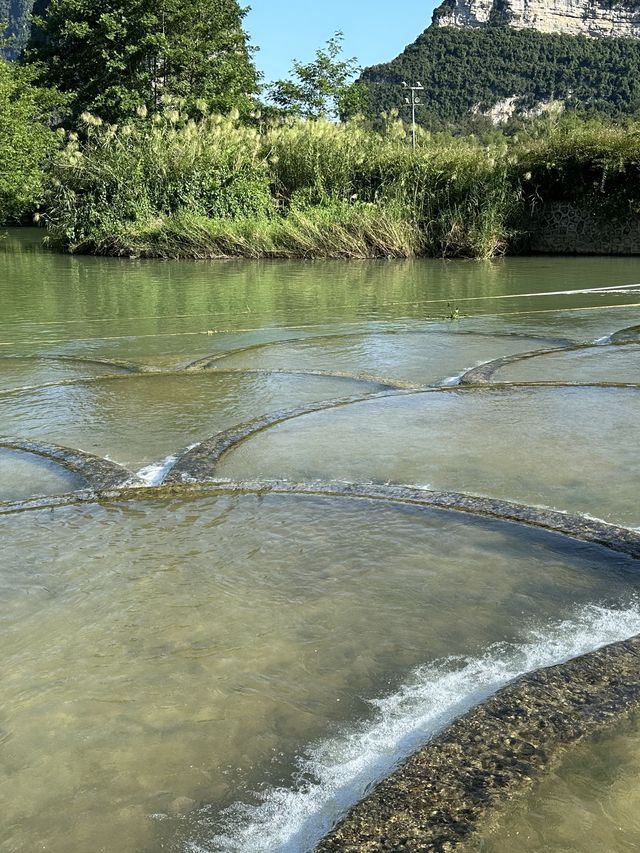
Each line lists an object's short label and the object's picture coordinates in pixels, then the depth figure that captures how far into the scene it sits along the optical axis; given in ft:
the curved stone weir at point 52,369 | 19.33
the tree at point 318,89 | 120.98
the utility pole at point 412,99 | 113.04
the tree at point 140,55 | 109.70
